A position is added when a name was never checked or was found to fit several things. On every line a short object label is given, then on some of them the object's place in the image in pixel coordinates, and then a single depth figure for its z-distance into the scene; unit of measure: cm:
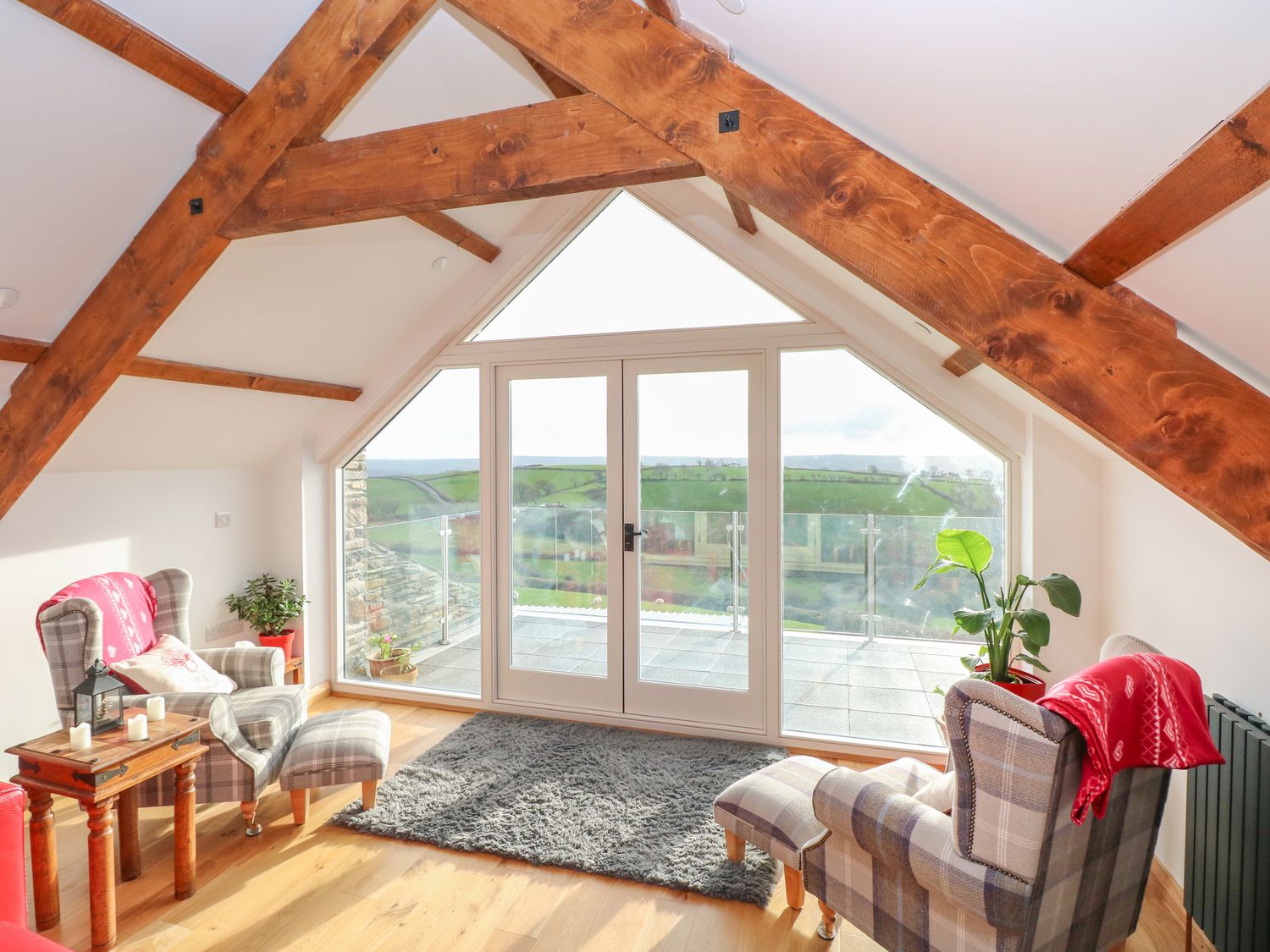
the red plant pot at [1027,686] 269
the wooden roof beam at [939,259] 126
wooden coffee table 211
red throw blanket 149
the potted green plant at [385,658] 449
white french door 382
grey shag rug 263
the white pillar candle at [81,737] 218
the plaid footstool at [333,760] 282
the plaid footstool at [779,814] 222
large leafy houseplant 264
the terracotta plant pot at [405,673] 446
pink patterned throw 279
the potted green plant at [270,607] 411
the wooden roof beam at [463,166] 179
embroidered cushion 274
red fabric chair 168
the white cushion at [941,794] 189
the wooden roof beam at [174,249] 221
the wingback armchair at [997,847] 153
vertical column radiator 172
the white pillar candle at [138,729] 227
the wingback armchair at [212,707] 252
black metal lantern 227
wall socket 404
